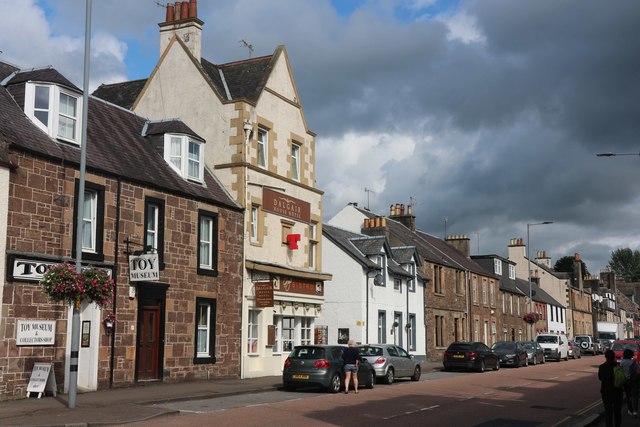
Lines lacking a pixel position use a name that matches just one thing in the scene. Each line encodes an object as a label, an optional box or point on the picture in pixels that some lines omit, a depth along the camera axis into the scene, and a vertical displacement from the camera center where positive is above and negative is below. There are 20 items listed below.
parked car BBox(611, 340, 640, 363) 38.56 -1.10
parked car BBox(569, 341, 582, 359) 56.34 -2.06
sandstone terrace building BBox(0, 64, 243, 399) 18.77 +2.51
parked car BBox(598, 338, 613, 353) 67.81 -1.79
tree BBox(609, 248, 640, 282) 155.00 +12.65
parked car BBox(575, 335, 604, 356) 66.25 -1.81
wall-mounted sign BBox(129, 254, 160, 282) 21.61 +1.63
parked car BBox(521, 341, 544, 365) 45.78 -1.75
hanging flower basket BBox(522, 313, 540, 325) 62.54 +0.47
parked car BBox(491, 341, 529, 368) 41.59 -1.66
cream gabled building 28.36 +6.55
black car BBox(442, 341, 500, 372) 36.41 -1.64
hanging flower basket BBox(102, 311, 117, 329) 21.36 +0.09
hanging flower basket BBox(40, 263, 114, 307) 17.02 +0.90
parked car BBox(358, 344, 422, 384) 27.30 -1.41
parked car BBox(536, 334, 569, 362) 52.41 -1.52
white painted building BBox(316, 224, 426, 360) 37.28 +1.72
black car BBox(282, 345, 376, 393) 22.83 -1.38
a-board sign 18.55 -1.37
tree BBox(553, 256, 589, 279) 124.65 +10.11
